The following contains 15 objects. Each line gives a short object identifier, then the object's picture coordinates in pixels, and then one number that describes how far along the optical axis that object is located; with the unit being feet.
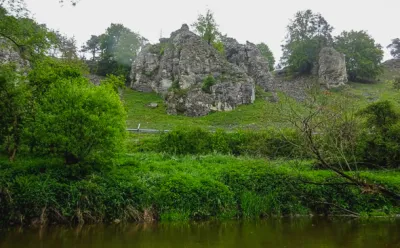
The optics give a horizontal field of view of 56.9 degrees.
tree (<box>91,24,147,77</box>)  243.40
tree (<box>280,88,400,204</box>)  48.16
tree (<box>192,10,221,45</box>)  230.89
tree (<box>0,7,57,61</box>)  60.44
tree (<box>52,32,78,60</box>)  187.46
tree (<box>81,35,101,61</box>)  289.53
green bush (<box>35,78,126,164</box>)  56.03
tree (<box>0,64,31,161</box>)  62.54
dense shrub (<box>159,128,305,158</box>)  82.58
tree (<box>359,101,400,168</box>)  74.96
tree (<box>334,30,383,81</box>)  239.71
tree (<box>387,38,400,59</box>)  364.99
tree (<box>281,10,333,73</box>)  252.21
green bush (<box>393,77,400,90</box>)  110.69
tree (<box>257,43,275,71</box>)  314.06
